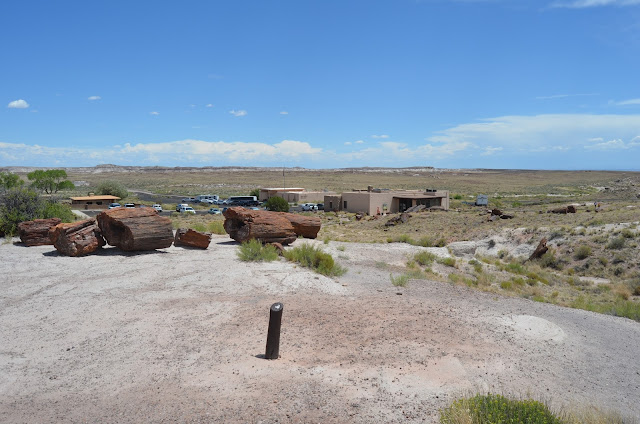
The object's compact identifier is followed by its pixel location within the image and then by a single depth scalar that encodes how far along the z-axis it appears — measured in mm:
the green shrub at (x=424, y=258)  23375
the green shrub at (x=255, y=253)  18391
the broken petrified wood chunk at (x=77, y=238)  18062
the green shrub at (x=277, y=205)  56375
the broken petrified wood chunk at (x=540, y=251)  27406
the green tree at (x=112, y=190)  84688
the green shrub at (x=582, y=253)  26041
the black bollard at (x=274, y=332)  9102
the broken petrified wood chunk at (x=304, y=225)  25984
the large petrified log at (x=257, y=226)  21172
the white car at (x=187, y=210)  60075
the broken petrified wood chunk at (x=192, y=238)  20547
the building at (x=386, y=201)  57219
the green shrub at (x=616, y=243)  25656
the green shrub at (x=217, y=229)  25814
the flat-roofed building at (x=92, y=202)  62750
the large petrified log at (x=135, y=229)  18453
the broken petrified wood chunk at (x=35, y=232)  20000
